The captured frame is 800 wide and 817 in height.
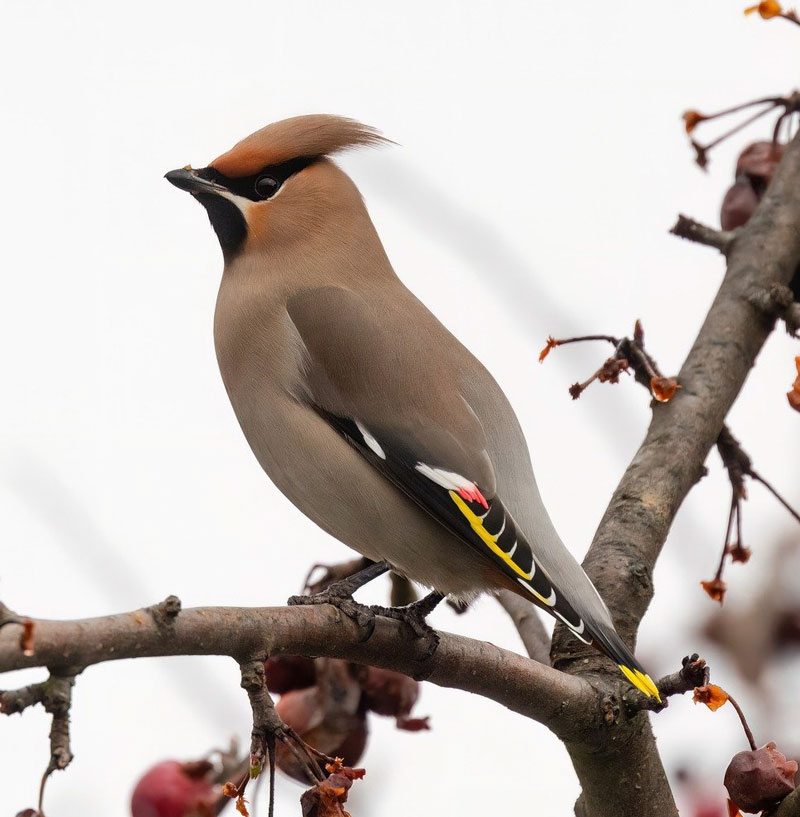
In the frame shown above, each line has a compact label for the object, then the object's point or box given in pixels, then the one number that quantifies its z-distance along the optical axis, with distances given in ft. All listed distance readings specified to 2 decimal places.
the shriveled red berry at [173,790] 20.77
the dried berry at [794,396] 20.36
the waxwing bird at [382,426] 19.07
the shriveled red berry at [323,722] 20.35
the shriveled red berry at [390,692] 20.88
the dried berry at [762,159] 26.27
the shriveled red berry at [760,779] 16.12
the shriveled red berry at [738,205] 26.43
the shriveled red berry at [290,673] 20.81
